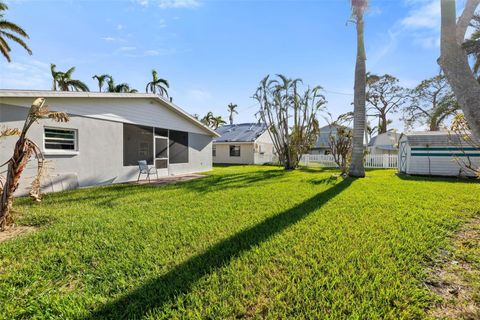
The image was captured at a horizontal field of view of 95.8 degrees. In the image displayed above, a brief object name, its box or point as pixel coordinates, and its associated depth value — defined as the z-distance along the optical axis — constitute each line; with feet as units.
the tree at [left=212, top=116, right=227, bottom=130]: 145.76
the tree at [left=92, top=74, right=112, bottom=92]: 78.33
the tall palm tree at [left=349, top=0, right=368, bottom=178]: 36.06
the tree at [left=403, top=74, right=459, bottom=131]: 60.80
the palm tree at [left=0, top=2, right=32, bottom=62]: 46.71
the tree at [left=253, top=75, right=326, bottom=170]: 50.25
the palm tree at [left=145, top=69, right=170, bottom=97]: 80.48
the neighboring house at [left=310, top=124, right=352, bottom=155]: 108.76
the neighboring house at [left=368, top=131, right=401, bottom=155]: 92.39
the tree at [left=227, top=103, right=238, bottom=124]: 175.42
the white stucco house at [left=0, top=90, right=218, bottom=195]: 23.65
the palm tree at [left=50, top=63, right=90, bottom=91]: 70.44
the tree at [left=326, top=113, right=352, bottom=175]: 40.98
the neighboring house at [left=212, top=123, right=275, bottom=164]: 77.82
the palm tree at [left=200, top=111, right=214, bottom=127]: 143.02
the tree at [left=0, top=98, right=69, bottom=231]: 13.82
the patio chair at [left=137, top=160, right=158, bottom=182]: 33.68
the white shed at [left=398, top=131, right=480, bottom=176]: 37.45
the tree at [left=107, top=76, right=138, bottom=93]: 80.33
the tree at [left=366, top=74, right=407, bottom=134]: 99.30
